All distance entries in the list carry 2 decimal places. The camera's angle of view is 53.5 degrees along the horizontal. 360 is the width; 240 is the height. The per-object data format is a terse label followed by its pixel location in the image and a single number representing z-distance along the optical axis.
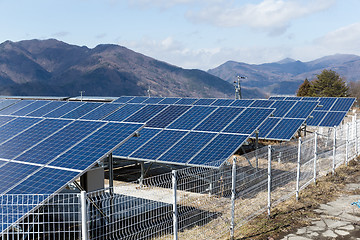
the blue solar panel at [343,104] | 26.81
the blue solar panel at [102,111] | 17.01
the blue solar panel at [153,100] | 28.13
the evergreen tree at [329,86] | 61.03
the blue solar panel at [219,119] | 15.15
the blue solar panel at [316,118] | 25.34
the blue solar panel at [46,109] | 17.72
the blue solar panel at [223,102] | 25.19
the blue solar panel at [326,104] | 28.01
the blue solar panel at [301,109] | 22.43
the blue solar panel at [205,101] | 27.27
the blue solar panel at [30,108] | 18.23
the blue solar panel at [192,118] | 15.83
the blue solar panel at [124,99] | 29.36
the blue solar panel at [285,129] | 19.78
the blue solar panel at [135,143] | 14.95
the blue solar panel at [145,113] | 17.83
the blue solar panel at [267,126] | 20.67
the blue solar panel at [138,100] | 28.61
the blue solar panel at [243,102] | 23.49
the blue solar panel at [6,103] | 21.16
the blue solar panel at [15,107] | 18.86
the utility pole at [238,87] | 34.43
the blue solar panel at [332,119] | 24.69
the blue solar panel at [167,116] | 16.61
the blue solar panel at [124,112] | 18.00
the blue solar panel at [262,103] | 22.27
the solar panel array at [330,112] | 25.10
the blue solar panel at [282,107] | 23.42
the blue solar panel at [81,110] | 16.52
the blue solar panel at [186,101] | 27.20
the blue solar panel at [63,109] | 16.94
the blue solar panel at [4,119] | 13.45
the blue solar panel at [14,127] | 11.51
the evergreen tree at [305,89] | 64.88
